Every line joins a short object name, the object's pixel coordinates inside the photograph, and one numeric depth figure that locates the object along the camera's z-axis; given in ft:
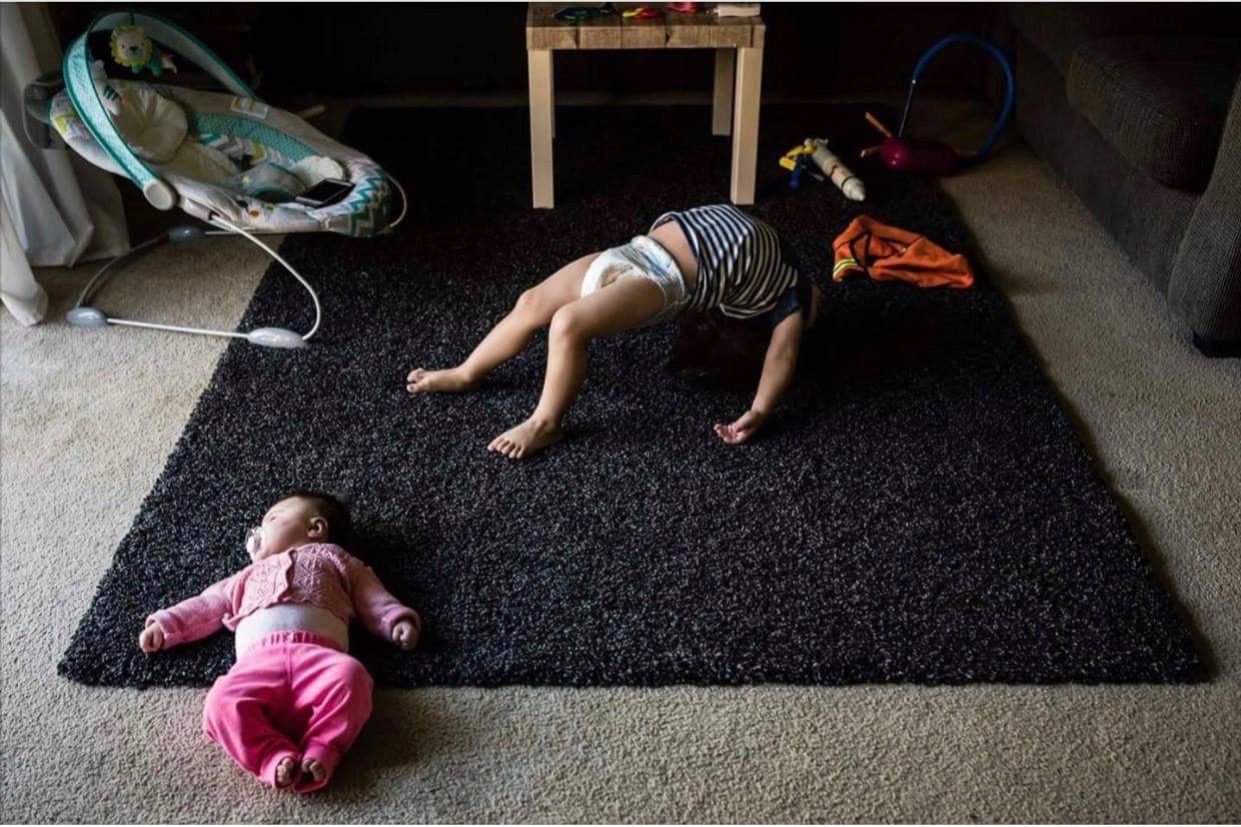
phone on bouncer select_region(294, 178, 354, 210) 7.99
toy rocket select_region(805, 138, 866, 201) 9.20
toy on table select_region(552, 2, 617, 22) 8.62
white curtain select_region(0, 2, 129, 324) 7.84
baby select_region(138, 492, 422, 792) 4.58
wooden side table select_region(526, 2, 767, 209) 8.41
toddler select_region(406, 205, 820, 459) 6.44
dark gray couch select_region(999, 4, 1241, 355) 6.92
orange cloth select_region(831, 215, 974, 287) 8.07
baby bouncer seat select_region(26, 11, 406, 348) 7.40
